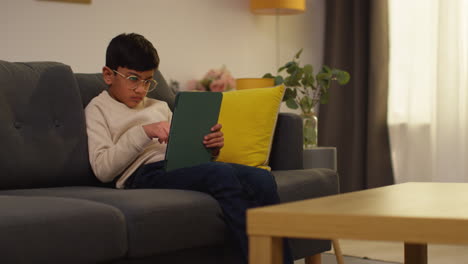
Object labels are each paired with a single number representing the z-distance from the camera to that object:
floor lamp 4.18
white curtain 4.00
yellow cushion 2.48
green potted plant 3.22
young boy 1.93
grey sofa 1.52
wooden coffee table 1.11
